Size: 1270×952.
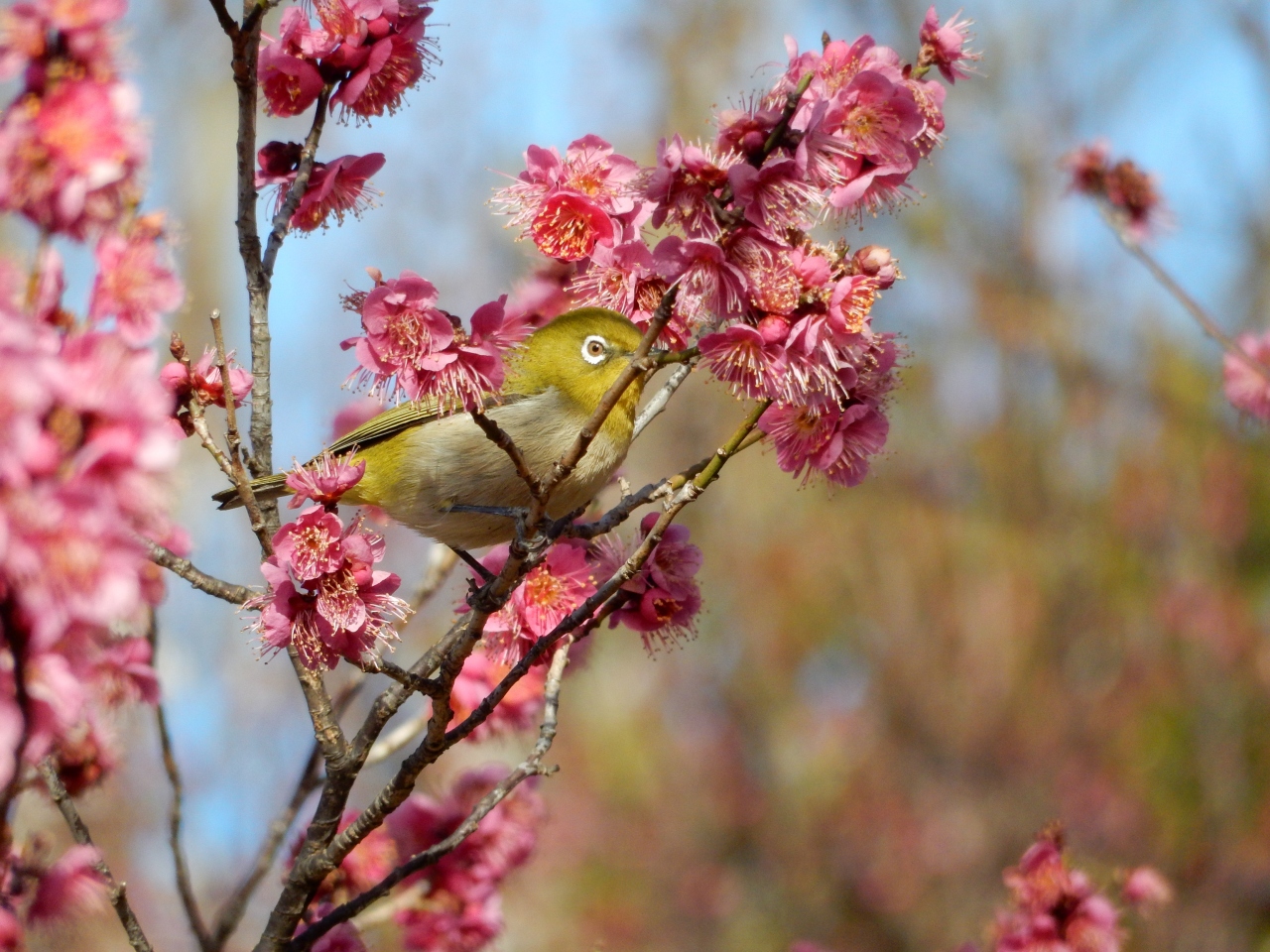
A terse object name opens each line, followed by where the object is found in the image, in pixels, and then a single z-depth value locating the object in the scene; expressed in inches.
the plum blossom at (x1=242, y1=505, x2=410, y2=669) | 163.9
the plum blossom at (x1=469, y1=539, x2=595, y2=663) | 201.5
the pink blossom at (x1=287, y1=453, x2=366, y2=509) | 167.2
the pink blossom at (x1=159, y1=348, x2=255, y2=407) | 179.2
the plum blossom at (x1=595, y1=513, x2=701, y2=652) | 194.5
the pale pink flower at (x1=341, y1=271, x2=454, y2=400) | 155.9
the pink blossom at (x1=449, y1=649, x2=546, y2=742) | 260.1
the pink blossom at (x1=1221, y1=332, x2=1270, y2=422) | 286.5
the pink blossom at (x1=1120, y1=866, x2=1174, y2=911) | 233.0
